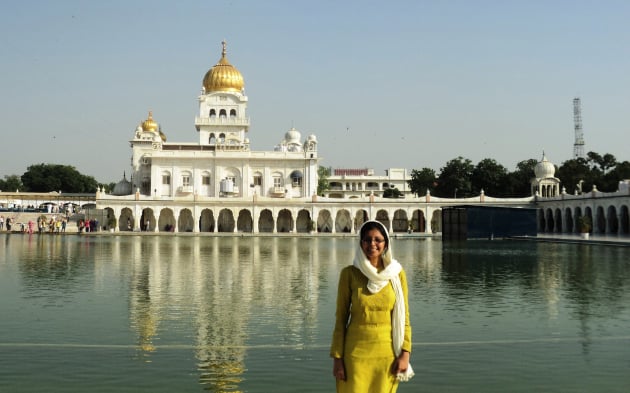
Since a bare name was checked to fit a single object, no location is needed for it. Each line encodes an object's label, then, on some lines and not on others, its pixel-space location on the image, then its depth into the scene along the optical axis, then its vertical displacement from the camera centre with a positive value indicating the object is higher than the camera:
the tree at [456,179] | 76.12 +4.33
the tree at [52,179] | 97.69 +6.07
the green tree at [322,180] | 91.53 +5.28
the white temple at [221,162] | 71.12 +6.03
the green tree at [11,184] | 109.88 +6.08
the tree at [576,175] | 69.31 +4.24
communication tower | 107.94 +13.98
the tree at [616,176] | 66.00 +3.84
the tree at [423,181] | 91.50 +4.89
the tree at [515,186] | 75.88 +3.36
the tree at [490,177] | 75.75 +4.38
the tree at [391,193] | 99.07 +3.57
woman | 5.07 -0.80
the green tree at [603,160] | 73.25 +5.94
